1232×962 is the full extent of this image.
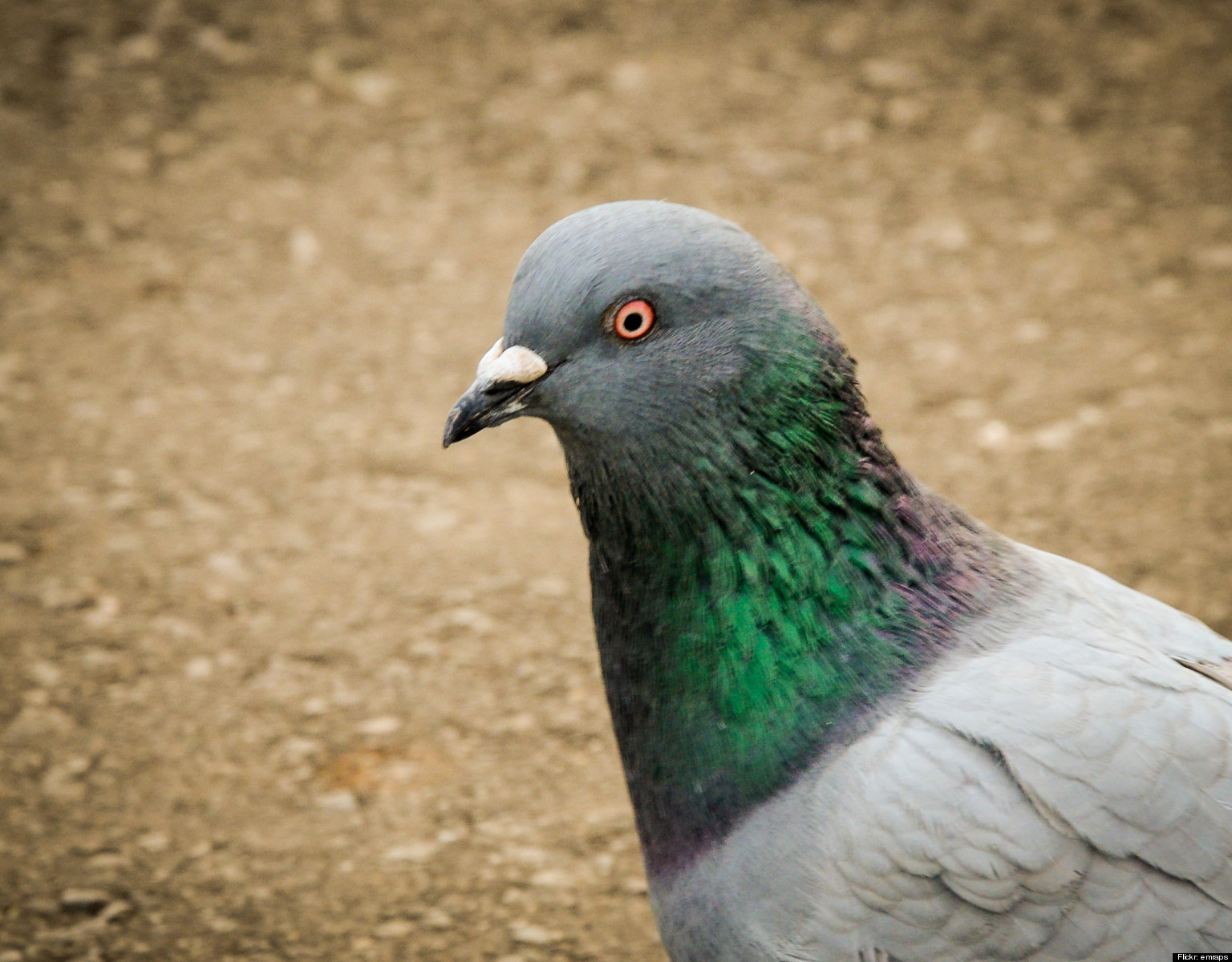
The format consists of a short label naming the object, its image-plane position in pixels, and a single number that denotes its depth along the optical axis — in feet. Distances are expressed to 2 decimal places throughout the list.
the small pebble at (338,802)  22.67
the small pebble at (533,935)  20.22
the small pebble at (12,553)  27.40
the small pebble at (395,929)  20.38
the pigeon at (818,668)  12.92
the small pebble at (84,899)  20.70
